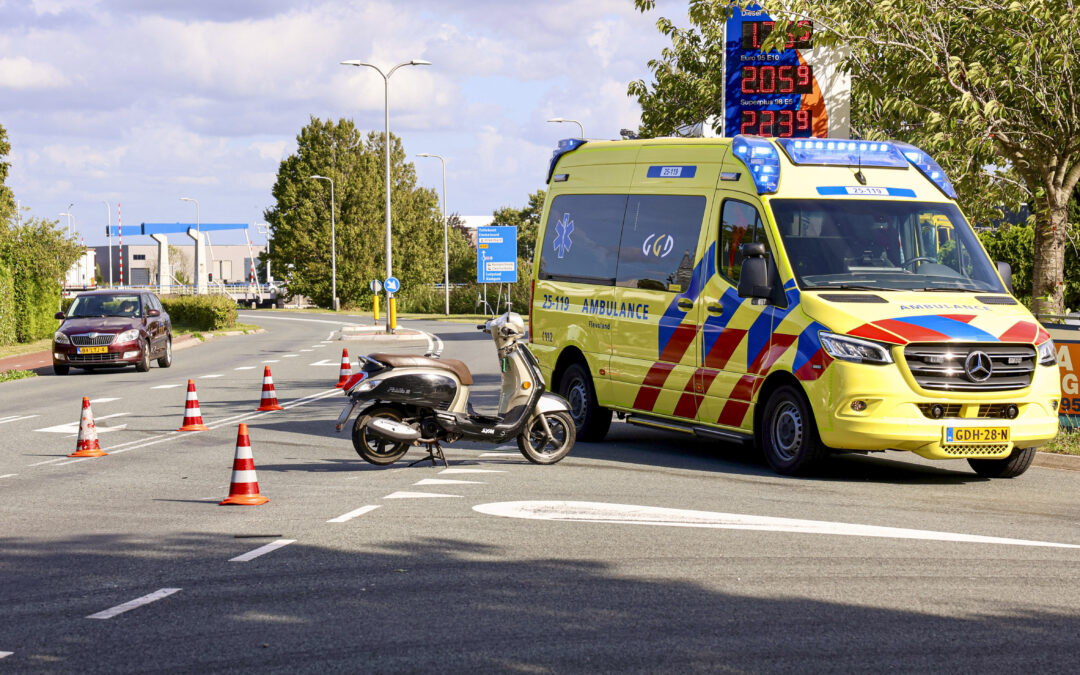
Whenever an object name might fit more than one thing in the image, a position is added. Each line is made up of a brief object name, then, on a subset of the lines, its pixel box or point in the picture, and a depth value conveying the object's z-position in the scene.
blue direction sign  66.38
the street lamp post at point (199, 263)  76.31
